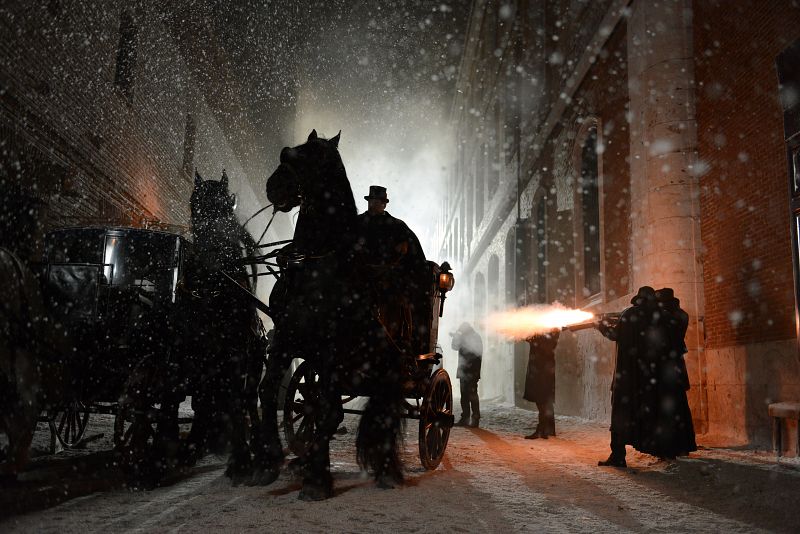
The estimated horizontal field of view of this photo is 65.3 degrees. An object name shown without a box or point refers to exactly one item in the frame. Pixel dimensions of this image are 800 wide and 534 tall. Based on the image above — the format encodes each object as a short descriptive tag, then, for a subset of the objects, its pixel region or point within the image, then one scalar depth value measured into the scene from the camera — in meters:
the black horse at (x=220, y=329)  5.02
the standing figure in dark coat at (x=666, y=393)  6.31
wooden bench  6.40
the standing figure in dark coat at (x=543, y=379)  9.59
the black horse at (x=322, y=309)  4.52
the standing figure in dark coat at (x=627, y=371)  6.44
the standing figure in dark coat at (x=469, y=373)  11.43
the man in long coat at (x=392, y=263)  5.11
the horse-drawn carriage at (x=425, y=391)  5.76
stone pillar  9.06
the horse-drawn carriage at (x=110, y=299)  5.14
